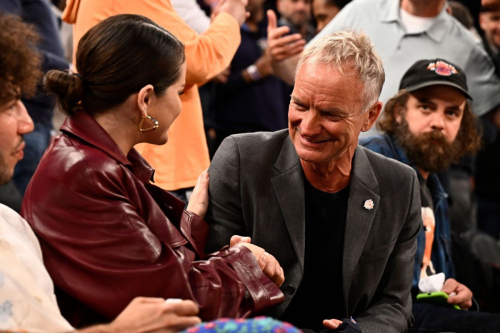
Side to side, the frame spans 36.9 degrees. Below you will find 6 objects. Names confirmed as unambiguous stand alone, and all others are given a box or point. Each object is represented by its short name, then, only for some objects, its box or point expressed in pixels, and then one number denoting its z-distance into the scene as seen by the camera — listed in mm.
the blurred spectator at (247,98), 5109
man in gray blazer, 2701
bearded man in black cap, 3646
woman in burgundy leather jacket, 2119
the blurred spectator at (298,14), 6022
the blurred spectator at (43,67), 4070
